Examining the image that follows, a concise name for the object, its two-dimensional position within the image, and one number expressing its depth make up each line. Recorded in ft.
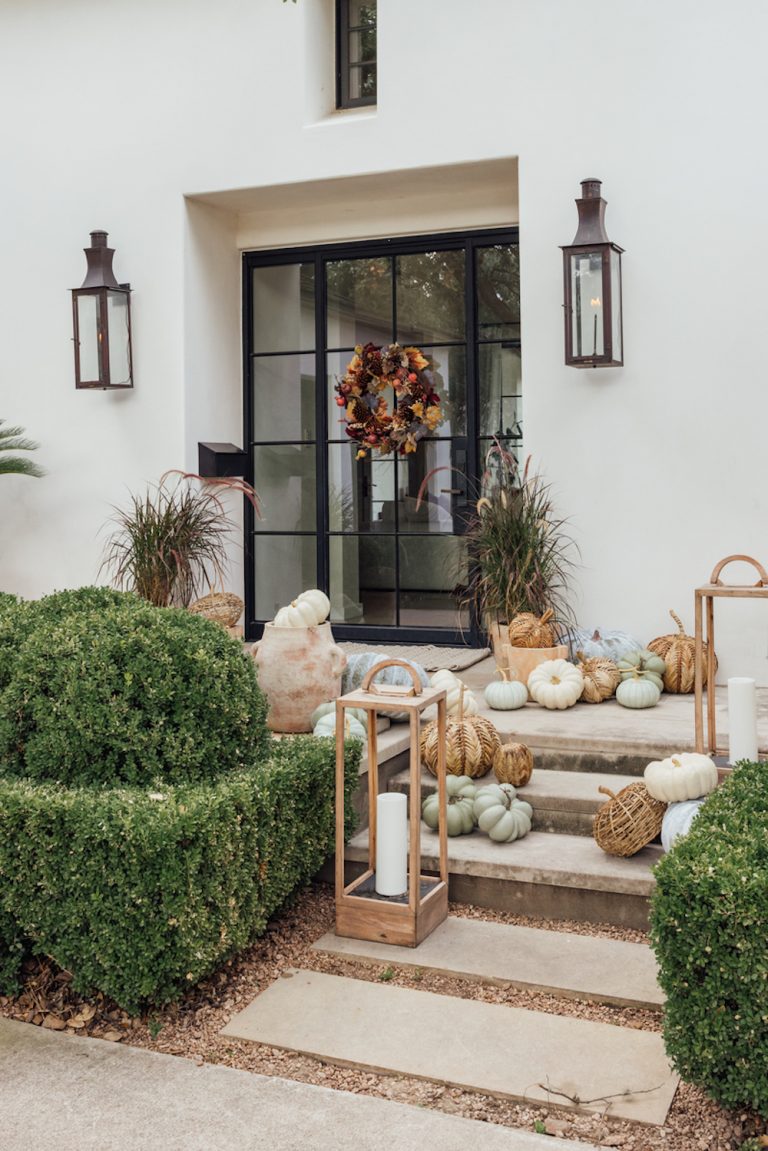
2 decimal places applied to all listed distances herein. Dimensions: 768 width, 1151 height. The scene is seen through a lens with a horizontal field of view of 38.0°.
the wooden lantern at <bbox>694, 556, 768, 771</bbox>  12.25
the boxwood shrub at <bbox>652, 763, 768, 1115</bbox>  7.55
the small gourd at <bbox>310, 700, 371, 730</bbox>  13.92
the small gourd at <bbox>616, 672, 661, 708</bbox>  15.85
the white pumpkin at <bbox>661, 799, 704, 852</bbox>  11.02
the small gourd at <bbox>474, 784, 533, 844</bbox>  12.26
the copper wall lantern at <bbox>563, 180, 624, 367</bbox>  18.51
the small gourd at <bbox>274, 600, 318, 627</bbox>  14.97
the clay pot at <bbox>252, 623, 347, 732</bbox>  14.70
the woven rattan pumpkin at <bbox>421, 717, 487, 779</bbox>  13.50
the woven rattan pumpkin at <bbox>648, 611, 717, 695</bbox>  17.11
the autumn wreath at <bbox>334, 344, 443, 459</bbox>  21.16
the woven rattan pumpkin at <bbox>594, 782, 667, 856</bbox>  11.55
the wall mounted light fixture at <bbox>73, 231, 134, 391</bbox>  21.91
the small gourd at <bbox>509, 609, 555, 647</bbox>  17.29
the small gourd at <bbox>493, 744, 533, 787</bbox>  13.08
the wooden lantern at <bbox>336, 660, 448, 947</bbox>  10.71
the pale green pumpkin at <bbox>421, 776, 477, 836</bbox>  12.54
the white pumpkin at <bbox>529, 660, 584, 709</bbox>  15.87
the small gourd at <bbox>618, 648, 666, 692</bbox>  16.89
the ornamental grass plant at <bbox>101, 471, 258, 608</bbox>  20.66
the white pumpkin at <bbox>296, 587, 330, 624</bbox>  15.10
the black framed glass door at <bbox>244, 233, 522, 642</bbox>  21.67
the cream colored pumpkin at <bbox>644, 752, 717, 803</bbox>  11.36
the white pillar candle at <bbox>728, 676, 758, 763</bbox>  11.93
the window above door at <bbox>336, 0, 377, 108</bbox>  21.65
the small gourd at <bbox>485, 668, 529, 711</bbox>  15.89
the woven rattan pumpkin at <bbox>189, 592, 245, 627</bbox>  19.03
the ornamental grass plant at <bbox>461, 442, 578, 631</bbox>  18.38
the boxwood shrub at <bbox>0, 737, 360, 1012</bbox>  9.18
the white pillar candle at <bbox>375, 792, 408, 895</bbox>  10.82
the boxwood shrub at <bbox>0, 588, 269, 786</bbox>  10.23
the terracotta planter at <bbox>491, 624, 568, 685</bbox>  17.16
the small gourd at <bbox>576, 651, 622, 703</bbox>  16.43
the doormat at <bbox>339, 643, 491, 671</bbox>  19.33
